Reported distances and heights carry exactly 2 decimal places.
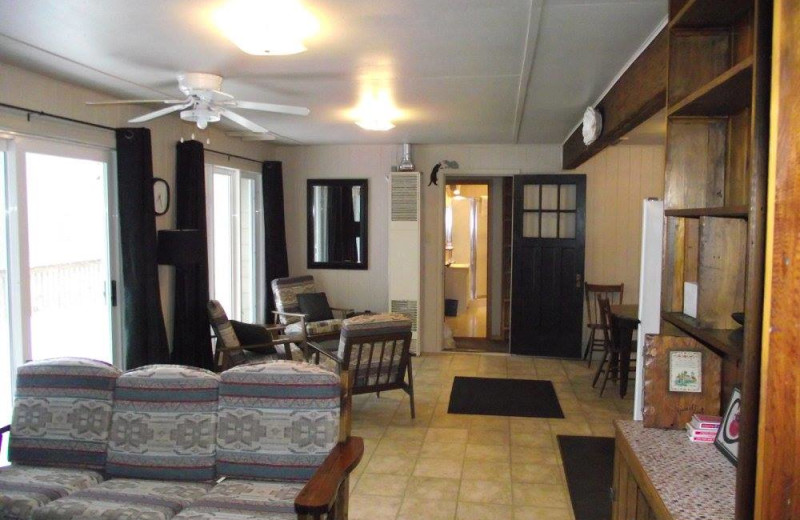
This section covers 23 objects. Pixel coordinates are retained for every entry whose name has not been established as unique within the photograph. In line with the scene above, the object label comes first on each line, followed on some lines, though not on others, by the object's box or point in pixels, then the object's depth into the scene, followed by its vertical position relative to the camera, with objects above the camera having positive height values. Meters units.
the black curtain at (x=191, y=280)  4.81 -0.36
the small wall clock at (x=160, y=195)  4.72 +0.33
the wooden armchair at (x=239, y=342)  4.75 -0.90
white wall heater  6.68 -0.09
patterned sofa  2.47 -0.87
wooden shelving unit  1.76 +0.23
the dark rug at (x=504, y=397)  4.94 -1.45
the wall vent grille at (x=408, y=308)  6.79 -0.83
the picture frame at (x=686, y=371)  1.99 -0.45
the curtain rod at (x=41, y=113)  3.37 +0.74
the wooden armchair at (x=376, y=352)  4.22 -0.86
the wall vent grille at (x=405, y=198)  6.67 +0.44
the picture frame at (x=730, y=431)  1.75 -0.59
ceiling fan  3.26 +0.76
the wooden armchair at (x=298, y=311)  5.71 -0.81
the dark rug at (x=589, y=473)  3.24 -1.48
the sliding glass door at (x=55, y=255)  3.51 -0.13
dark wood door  6.65 -0.28
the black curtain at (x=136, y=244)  4.20 -0.06
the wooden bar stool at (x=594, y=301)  6.57 -0.73
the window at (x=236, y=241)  5.90 -0.05
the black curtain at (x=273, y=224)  6.68 +0.14
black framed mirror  7.05 +0.16
